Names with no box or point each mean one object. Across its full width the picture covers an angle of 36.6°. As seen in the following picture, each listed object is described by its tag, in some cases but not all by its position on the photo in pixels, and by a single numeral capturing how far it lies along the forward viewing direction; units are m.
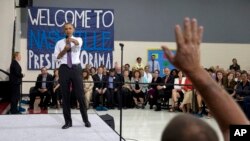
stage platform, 4.84
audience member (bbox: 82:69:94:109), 9.82
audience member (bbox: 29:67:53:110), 9.38
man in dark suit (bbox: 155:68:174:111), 9.75
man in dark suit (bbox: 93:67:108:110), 9.94
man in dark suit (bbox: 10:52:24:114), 7.88
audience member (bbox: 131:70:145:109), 10.14
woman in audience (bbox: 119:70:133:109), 10.09
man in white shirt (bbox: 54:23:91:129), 5.28
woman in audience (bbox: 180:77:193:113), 9.05
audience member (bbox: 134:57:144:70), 12.05
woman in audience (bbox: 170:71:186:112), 9.43
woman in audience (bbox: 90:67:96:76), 10.44
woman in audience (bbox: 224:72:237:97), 8.97
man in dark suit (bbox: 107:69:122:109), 9.93
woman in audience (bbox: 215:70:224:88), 8.95
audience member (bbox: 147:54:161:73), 12.36
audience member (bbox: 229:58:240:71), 12.45
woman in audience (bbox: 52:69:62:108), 9.60
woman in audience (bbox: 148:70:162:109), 9.96
